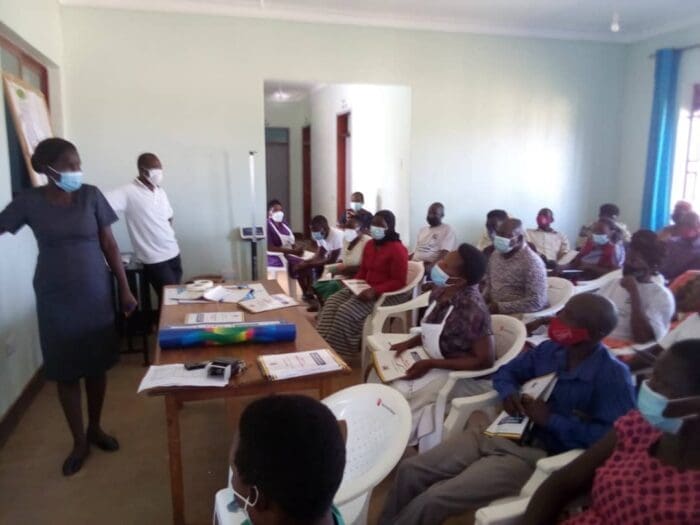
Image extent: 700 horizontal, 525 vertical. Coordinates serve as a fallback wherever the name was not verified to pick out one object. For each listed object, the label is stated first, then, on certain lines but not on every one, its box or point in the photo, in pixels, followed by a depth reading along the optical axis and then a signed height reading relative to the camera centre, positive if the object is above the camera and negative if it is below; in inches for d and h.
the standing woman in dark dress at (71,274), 92.3 -18.0
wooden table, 73.0 -28.1
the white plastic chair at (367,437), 55.2 -29.3
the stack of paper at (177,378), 71.4 -27.1
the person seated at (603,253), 173.0 -25.8
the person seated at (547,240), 211.3 -26.3
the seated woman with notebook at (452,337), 94.1 -28.5
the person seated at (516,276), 128.9 -24.6
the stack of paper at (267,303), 108.0 -26.4
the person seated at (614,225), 194.9 -19.9
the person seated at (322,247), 207.0 -28.5
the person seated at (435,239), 207.0 -25.6
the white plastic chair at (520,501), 59.2 -36.1
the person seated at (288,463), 37.9 -19.9
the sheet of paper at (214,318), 98.0 -26.4
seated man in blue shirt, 67.3 -32.7
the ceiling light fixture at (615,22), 196.0 +52.5
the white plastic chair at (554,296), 127.8 -30.4
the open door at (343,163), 330.3 +4.1
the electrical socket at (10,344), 115.9 -36.6
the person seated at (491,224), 200.1 -19.4
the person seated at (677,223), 173.7 -16.6
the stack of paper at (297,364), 75.7 -27.0
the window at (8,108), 127.9 +13.7
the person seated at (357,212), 211.2 -16.7
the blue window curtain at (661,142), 209.5 +11.1
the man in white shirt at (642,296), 104.8 -24.0
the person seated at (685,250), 164.4 -23.3
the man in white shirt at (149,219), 156.1 -13.8
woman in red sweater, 147.6 -31.7
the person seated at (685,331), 94.0 -26.9
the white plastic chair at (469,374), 85.2 -33.4
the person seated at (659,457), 47.4 -25.7
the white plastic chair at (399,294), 136.3 -33.9
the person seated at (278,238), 222.1 -27.7
